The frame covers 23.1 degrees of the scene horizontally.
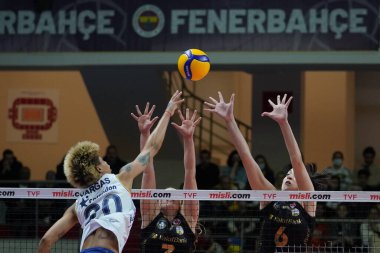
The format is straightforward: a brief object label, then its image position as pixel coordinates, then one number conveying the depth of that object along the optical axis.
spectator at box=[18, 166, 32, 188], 18.61
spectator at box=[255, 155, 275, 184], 17.09
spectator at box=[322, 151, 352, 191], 17.05
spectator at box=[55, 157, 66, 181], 17.58
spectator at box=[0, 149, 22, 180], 18.31
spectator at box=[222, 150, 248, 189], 17.33
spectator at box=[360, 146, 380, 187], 17.86
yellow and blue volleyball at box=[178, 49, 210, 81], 10.59
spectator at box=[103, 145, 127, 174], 17.44
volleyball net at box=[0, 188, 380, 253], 13.95
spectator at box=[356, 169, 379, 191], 17.15
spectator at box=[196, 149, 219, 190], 17.12
